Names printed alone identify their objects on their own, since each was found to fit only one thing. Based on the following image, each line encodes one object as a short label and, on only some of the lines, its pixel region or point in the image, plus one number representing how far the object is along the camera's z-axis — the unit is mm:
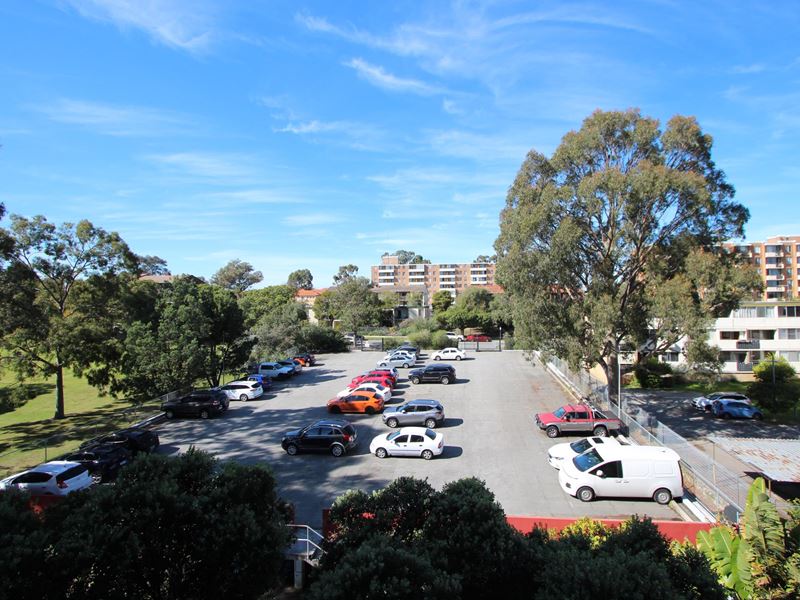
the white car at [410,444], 20000
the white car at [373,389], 29000
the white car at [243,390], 31312
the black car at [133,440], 20562
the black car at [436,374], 35125
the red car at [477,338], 68944
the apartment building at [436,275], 144625
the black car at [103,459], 18109
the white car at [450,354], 46594
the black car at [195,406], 27172
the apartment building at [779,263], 93688
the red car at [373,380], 32375
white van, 15656
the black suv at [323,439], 20516
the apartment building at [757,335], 45719
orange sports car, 27125
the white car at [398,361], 41531
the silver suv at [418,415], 24359
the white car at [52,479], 15922
